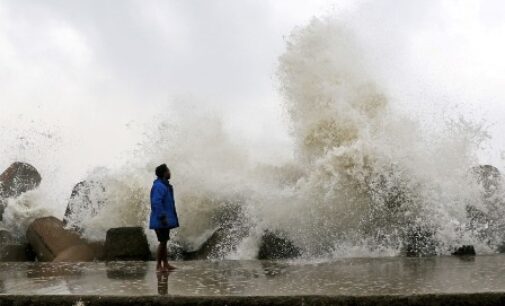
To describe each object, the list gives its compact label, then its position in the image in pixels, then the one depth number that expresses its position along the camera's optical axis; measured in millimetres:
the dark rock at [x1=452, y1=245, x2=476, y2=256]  7535
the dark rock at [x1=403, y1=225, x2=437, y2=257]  7702
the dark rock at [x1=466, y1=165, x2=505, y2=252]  8422
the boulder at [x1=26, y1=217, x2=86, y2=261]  9258
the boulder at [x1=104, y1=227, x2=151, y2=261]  8375
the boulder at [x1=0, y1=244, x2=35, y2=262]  9375
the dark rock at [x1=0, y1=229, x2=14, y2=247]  10070
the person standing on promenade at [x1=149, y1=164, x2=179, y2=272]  6137
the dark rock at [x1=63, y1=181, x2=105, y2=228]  11891
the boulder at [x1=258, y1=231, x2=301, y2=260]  8250
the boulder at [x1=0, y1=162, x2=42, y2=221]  12602
